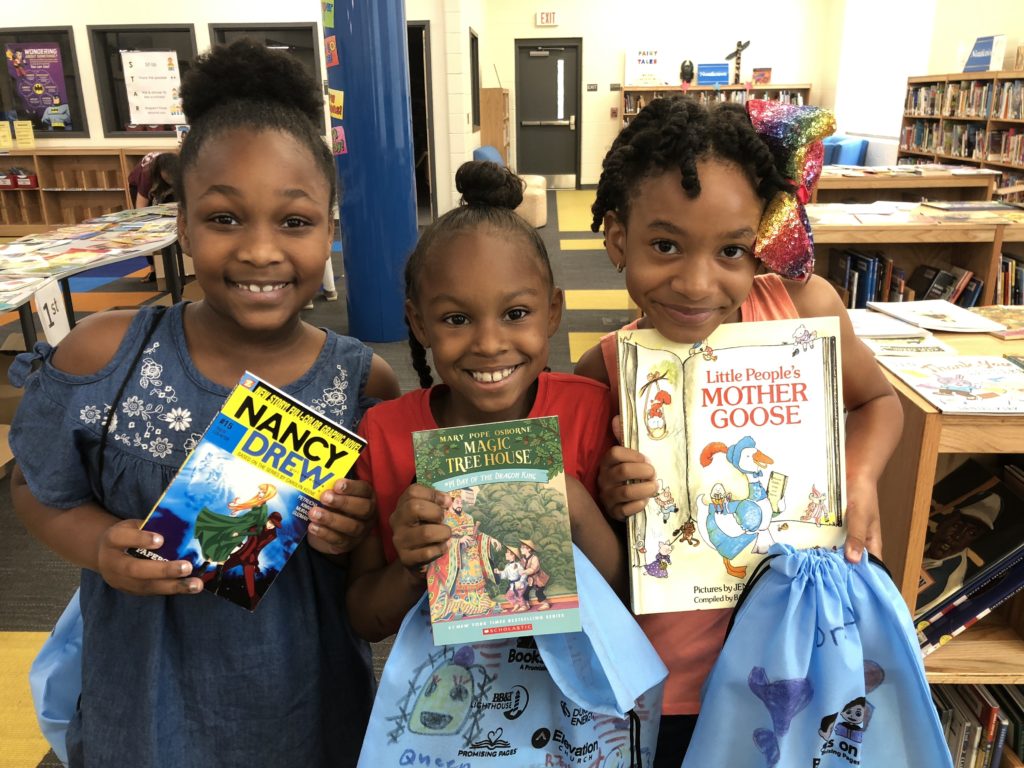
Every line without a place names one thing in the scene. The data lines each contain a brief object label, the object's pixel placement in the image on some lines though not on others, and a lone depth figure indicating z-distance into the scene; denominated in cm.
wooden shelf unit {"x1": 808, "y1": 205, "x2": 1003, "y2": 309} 286
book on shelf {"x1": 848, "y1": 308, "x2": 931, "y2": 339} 160
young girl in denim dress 98
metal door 1247
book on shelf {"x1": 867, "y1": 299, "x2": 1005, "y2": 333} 163
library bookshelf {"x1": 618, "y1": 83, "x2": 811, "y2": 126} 1184
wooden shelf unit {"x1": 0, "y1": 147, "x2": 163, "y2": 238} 874
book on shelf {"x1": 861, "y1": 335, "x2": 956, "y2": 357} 150
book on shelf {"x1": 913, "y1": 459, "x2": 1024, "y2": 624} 138
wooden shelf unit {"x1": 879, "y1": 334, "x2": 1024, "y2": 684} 123
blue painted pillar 429
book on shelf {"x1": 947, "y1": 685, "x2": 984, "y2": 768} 149
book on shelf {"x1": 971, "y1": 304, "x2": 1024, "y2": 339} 158
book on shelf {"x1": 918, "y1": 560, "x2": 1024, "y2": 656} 137
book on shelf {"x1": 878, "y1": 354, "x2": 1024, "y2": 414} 123
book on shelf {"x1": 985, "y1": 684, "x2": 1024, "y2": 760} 148
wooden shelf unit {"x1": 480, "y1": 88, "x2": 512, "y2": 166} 1079
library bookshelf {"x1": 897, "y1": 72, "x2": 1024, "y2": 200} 666
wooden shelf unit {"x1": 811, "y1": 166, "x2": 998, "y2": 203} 417
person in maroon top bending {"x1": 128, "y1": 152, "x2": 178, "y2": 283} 553
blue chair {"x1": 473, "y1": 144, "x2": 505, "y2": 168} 718
